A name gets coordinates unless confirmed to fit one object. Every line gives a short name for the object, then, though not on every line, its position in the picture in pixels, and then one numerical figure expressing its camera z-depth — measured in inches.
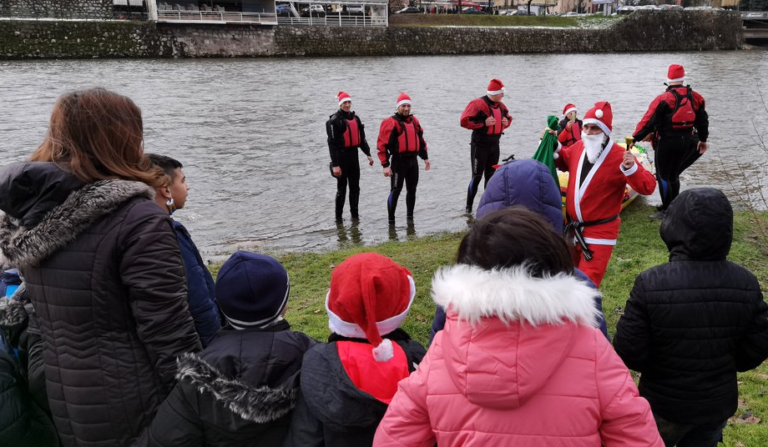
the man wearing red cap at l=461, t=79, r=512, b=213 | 357.7
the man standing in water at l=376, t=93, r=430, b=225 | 346.6
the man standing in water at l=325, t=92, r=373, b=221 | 353.1
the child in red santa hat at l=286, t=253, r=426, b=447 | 79.8
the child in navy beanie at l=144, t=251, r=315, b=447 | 82.0
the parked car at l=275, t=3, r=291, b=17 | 1855.8
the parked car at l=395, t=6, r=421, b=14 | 2306.8
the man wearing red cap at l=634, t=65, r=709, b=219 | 299.1
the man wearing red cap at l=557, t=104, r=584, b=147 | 339.6
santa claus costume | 176.2
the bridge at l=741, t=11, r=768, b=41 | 2096.5
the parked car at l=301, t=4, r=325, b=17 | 1945.1
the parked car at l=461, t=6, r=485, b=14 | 2470.5
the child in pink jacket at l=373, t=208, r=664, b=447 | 61.5
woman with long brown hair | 80.7
